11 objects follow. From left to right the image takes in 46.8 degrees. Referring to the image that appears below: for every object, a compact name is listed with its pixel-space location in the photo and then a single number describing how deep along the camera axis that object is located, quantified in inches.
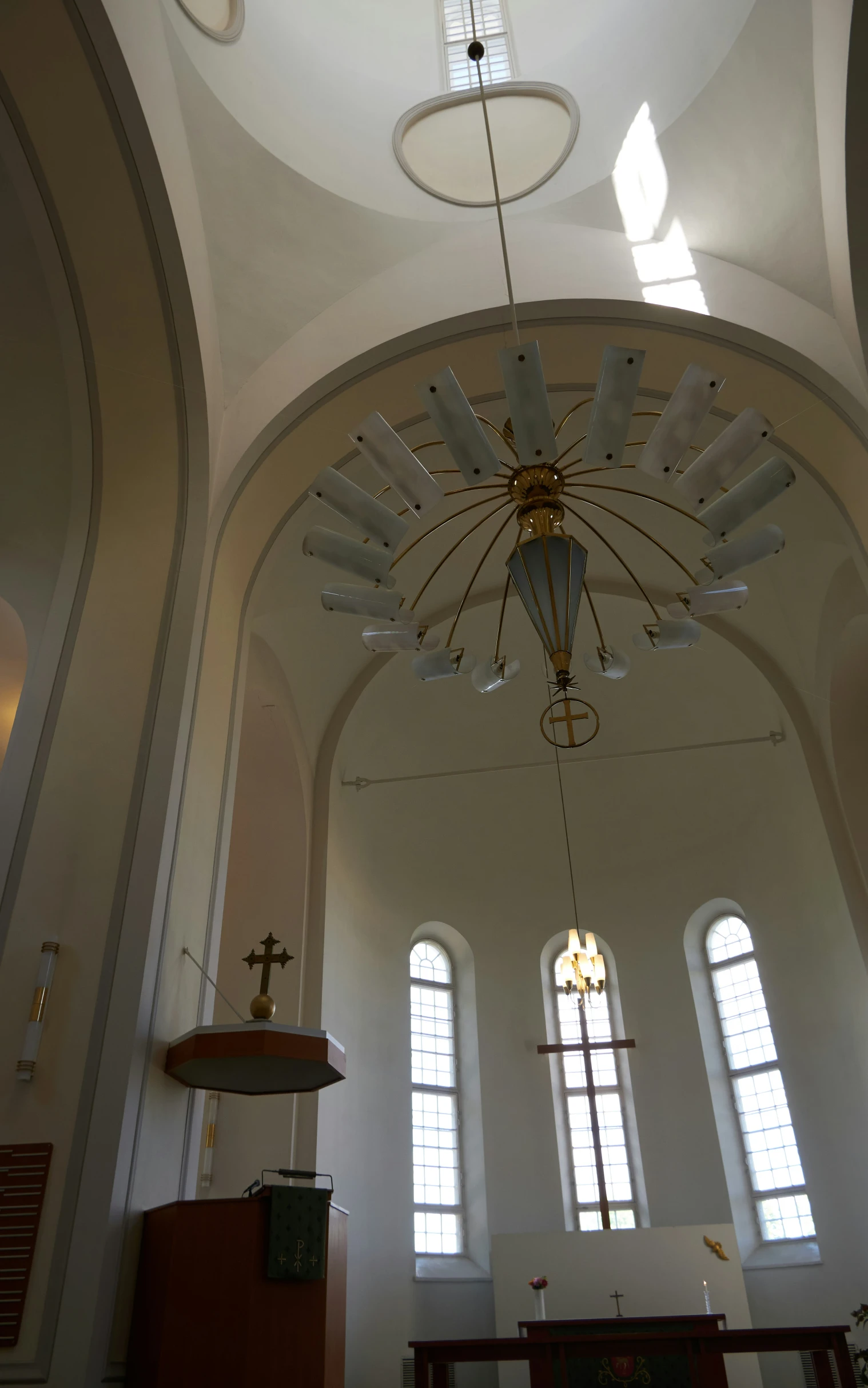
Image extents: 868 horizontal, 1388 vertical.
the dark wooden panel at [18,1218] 157.6
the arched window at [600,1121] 368.8
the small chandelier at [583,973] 363.6
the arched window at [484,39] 308.5
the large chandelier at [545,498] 155.7
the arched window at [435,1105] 363.9
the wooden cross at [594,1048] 366.3
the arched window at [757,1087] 350.3
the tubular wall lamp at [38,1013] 174.6
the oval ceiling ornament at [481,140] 287.9
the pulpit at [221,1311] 157.2
